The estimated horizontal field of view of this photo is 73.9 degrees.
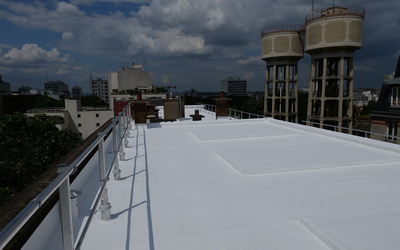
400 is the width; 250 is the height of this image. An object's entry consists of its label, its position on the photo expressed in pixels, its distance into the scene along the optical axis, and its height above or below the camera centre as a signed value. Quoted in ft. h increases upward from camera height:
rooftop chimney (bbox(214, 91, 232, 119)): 44.37 -0.98
